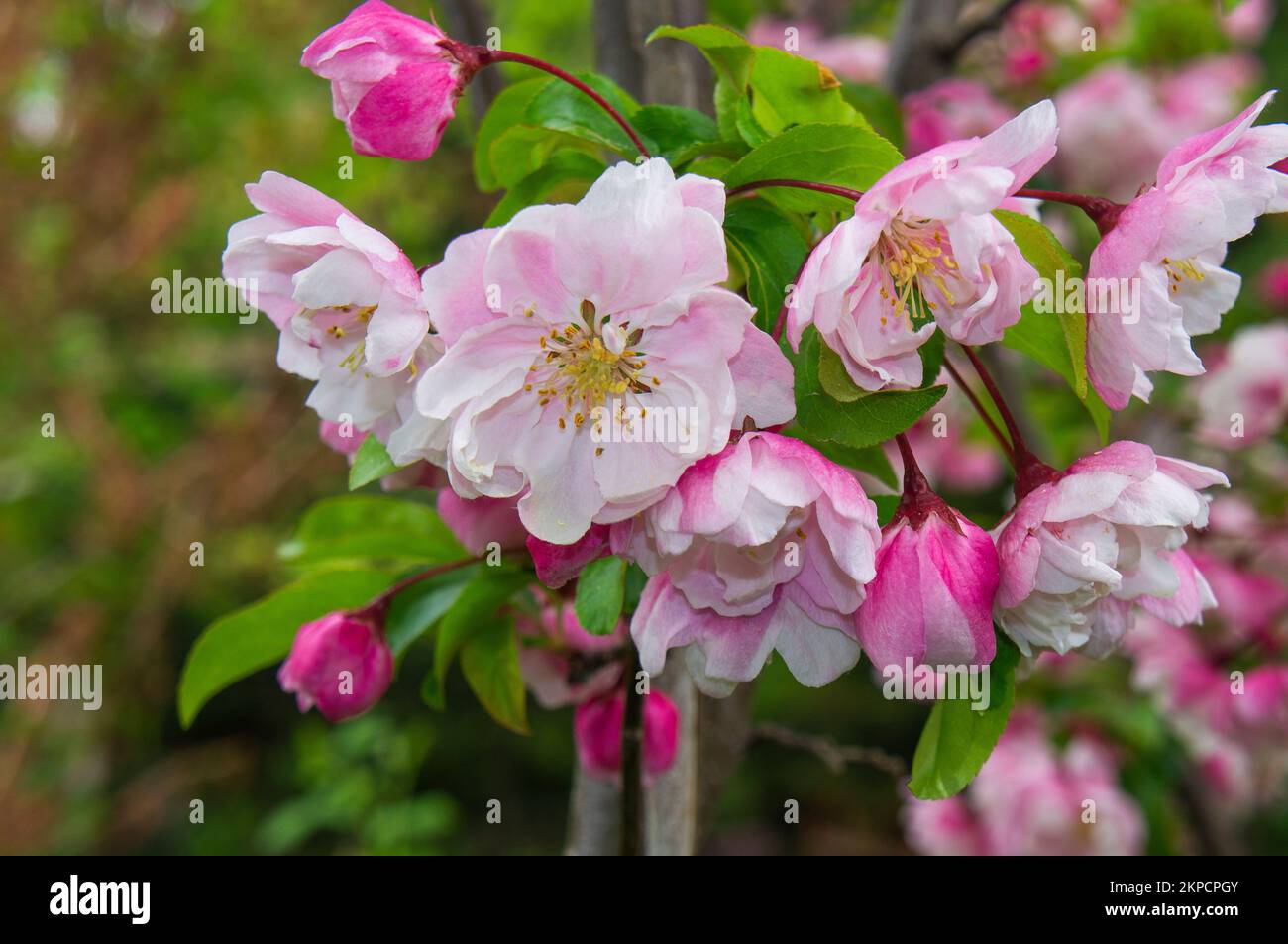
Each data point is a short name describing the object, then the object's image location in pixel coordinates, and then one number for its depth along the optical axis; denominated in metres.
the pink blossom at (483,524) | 0.28
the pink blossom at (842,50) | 0.55
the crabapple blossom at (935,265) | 0.23
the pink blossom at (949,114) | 0.41
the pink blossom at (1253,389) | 0.53
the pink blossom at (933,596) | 0.24
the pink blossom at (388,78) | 0.25
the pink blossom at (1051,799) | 0.54
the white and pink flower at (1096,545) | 0.24
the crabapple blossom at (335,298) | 0.24
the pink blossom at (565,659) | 0.31
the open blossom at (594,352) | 0.23
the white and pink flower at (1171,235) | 0.24
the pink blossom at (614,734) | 0.31
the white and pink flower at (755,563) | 0.23
